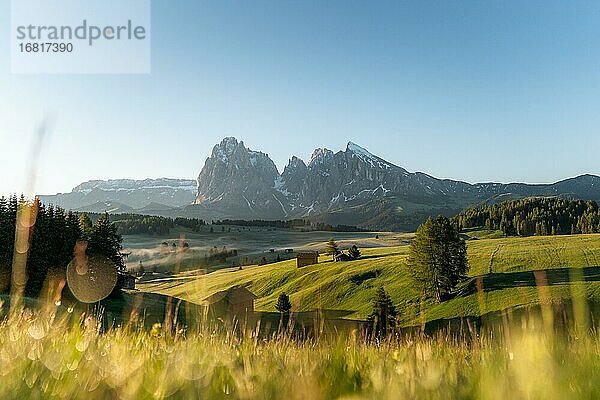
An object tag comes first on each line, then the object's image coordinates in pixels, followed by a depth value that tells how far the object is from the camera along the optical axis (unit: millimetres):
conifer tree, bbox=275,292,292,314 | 103750
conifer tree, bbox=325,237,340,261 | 176138
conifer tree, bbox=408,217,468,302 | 107875
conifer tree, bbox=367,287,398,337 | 76512
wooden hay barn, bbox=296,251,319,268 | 165375
